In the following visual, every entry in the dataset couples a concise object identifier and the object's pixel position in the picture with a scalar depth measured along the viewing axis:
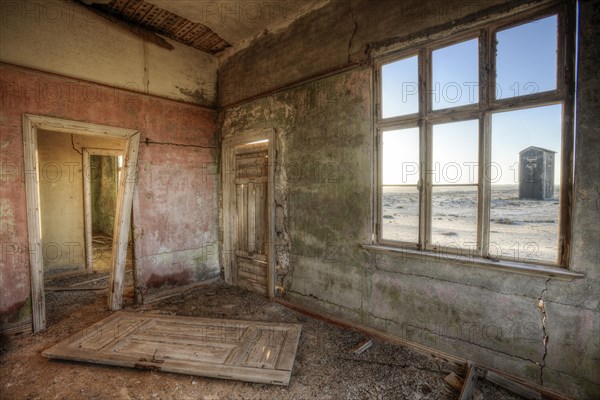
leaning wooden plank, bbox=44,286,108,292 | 4.32
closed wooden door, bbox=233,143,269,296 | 4.25
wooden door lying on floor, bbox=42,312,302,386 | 2.45
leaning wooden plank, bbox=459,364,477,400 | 2.14
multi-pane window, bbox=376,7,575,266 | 2.14
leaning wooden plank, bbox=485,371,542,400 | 2.17
